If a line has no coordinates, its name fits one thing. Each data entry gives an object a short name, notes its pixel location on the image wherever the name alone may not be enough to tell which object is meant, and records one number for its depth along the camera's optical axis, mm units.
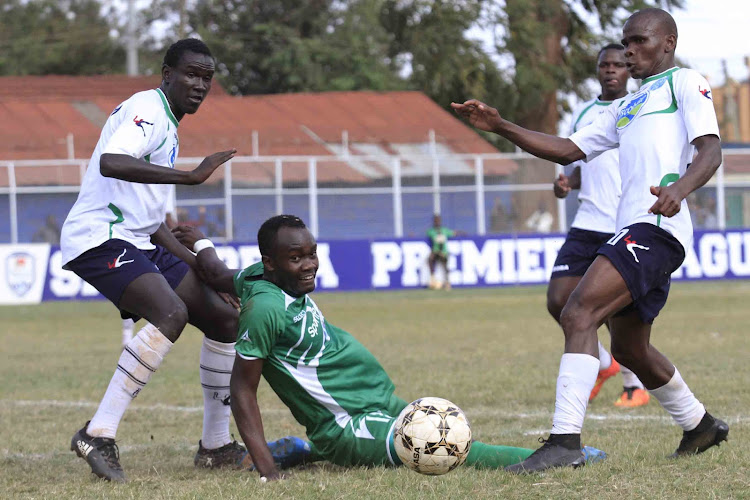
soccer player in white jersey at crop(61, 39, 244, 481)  10828
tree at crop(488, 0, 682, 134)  62500
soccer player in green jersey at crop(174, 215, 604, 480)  10469
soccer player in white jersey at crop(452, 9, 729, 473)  10297
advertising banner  47312
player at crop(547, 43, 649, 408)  15297
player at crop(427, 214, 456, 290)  48062
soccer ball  9836
